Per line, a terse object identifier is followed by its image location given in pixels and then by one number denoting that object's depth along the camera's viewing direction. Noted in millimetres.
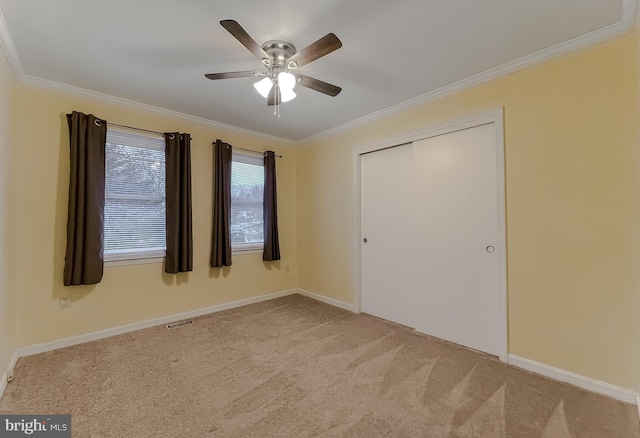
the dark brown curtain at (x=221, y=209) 3584
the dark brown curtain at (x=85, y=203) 2607
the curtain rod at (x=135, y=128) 2939
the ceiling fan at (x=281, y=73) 1811
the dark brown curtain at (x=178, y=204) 3205
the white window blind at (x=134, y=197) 2951
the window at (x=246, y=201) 3928
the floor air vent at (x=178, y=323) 3160
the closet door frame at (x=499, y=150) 2361
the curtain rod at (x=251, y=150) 3902
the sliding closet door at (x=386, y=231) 3207
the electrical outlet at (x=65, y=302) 2674
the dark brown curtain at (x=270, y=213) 4105
